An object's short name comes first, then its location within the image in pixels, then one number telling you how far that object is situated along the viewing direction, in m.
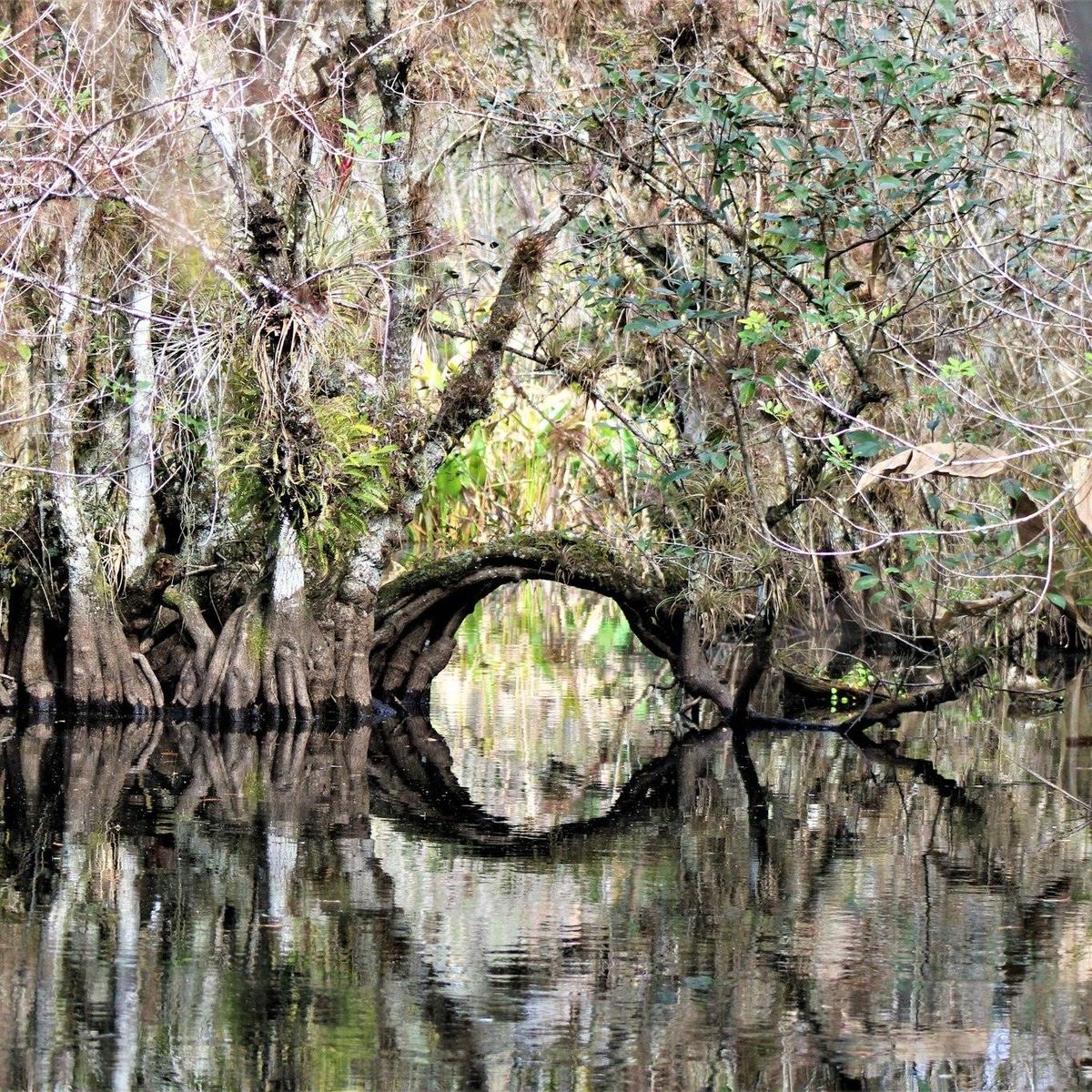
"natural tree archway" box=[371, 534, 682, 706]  29.67
